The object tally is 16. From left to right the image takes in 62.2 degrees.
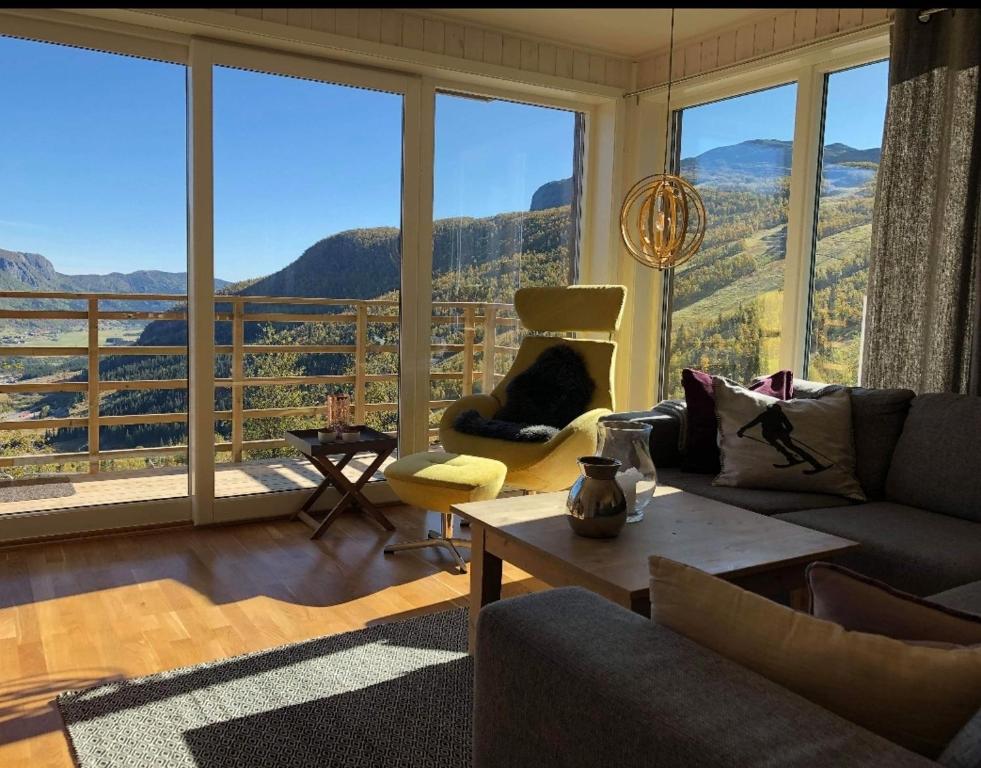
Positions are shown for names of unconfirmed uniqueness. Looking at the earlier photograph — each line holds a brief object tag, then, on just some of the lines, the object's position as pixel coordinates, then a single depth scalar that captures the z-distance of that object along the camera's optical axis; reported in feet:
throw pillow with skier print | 10.12
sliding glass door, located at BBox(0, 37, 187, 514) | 11.88
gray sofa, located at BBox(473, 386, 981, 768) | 2.97
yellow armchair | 12.12
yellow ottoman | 10.82
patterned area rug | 6.76
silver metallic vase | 7.36
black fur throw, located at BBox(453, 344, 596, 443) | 13.51
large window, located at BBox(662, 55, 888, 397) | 12.78
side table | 12.66
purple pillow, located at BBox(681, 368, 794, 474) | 11.07
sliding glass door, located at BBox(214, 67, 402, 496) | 13.43
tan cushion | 3.09
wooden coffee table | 6.72
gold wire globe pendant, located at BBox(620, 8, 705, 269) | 12.50
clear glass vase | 7.92
